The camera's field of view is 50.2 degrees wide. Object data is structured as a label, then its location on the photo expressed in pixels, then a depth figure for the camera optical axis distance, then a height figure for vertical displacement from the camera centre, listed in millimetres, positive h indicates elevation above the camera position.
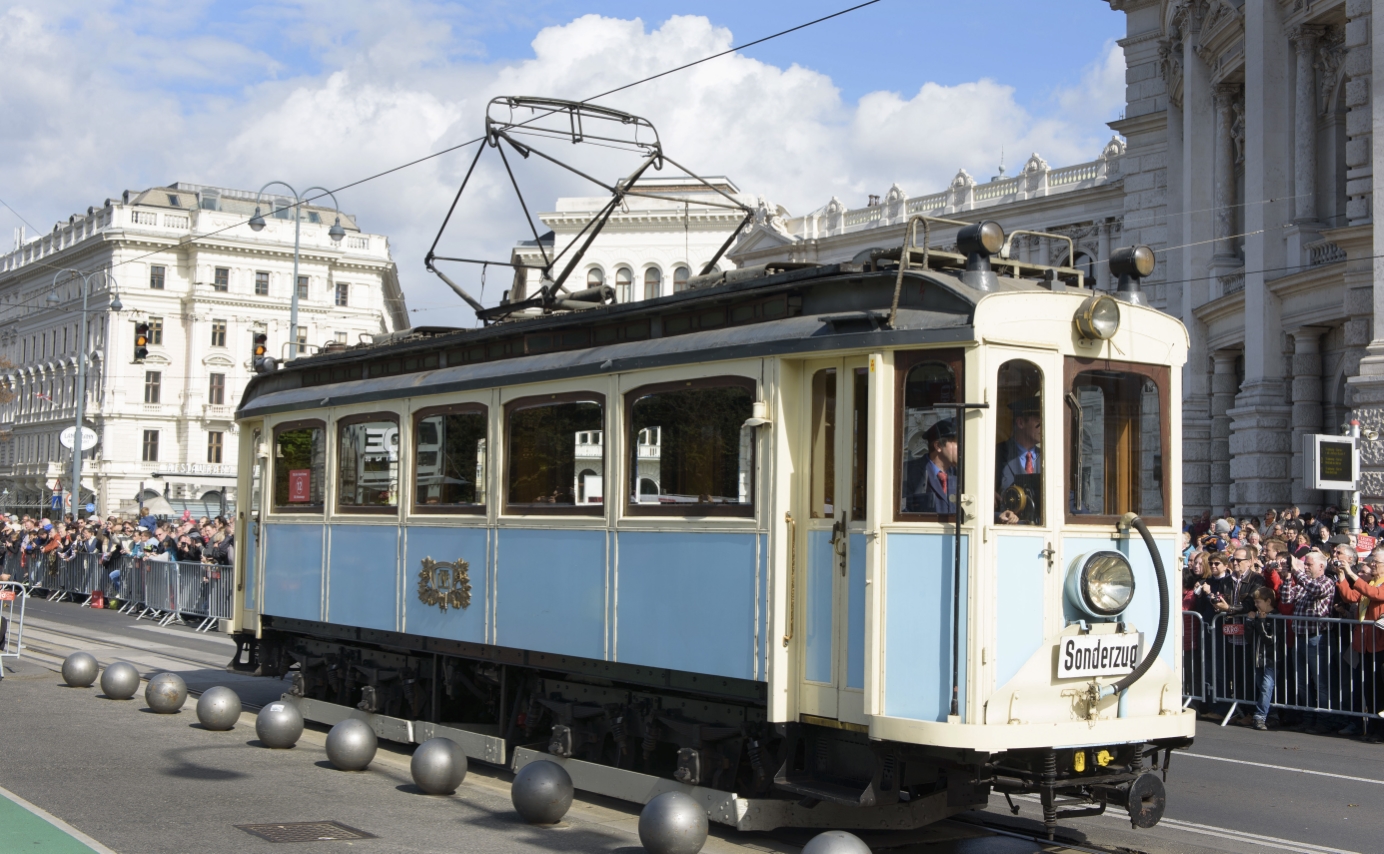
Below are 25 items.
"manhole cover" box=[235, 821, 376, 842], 8531 -1942
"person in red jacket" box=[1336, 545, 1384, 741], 13766 -1034
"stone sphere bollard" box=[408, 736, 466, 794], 9898 -1782
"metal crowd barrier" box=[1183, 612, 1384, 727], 13930 -1494
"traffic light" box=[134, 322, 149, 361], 34281 +3714
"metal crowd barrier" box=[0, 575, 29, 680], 17656 -1911
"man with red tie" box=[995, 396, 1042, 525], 7523 +226
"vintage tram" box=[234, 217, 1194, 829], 7465 -176
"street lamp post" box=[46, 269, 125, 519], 45312 +1555
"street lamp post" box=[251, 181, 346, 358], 31127 +6565
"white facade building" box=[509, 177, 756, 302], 74250 +13861
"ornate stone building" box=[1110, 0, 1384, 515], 23016 +5115
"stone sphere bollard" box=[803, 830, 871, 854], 6957 -1591
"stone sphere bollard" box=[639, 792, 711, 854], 7742 -1690
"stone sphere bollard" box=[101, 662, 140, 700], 14594 -1817
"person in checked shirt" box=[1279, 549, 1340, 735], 14250 -1133
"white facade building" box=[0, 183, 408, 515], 83625 +10356
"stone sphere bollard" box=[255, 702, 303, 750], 11766 -1799
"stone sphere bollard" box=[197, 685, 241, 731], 12672 -1806
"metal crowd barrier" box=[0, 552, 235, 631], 25141 -1678
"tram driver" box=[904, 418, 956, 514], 7539 +174
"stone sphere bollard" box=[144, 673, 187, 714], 13711 -1816
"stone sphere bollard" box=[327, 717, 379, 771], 10781 -1789
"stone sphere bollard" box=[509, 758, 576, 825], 8906 -1747
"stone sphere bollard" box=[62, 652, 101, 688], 15648 -1833
